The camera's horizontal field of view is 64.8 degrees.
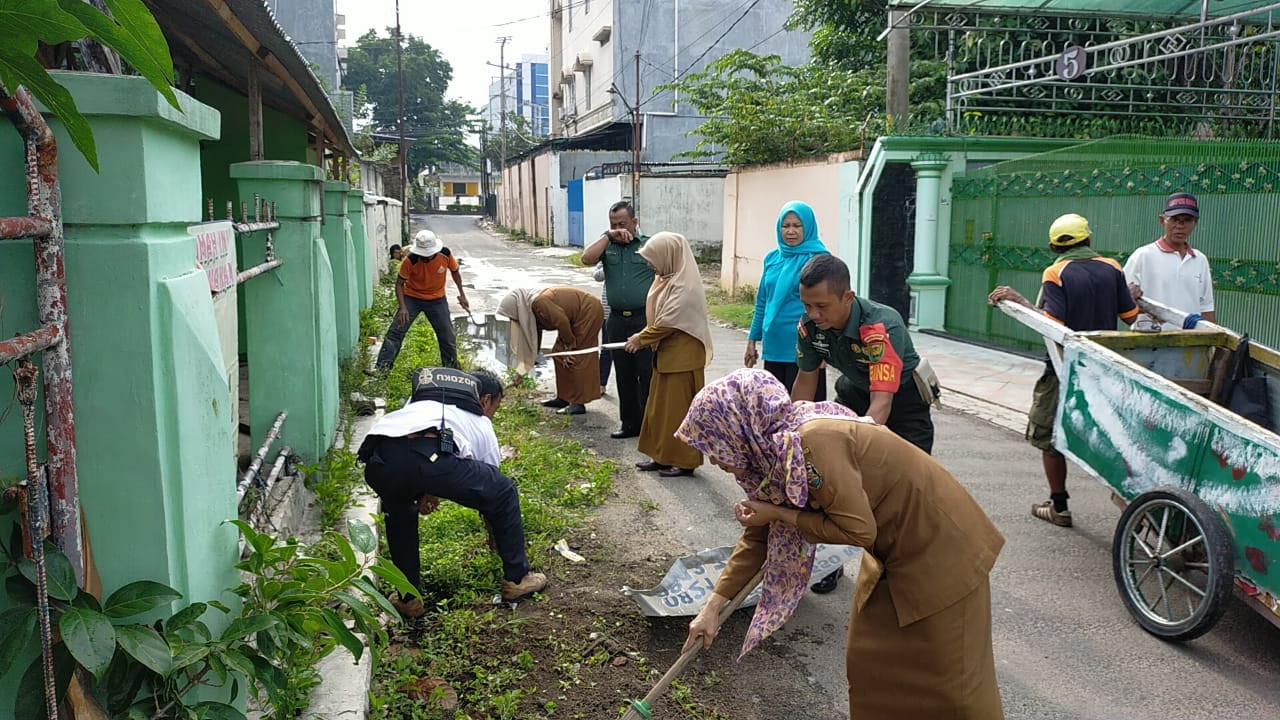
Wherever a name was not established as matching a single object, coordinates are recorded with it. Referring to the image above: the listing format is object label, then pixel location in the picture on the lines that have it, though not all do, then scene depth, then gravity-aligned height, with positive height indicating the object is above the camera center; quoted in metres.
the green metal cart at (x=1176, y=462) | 3.68 -0.96
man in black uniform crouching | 3.92 -0.96
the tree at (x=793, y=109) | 15.93 +1.93
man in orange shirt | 9.67 -0.70
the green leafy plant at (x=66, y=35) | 1.22 +0.23
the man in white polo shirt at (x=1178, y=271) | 6.05 -0.27
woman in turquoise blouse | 5.89 -0.39
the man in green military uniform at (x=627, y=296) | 7.60 -0.54
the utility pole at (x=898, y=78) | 12.67 +1.86
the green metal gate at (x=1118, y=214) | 8.41 +0.11
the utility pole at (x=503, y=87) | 50.56 +7.55
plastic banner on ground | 4.18 -1.51
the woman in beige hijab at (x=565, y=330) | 8.33 -0.89
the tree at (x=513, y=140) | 53.19 +4.93
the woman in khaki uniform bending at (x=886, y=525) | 2.61 -0.80
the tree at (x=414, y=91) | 57.75 +7.65
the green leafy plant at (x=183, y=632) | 1.90 -0.91
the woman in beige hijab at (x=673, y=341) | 6.39 -0.75
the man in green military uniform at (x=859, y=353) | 3.89 -0.54
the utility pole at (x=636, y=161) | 25.89 +1.69
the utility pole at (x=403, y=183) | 34.08 +1.40
